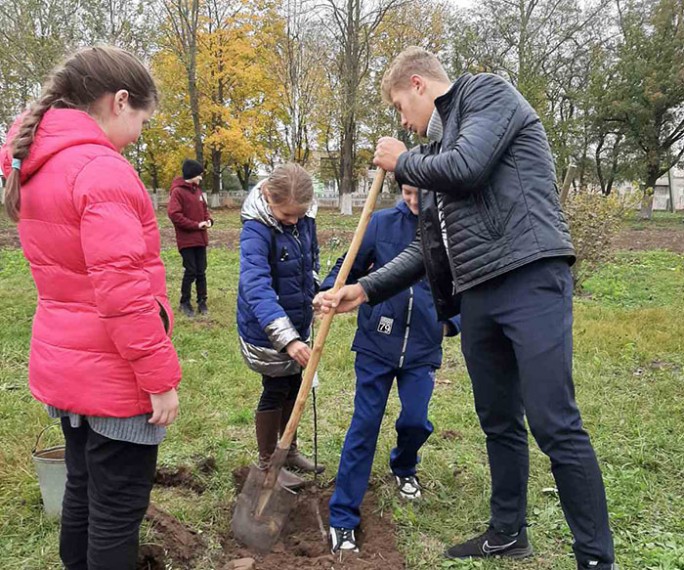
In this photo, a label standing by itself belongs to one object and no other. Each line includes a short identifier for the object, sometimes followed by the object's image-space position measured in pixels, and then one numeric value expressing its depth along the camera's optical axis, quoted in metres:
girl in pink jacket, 1.72
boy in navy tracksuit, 2.80
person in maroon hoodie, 7.08
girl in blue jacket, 2.85
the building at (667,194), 41.28
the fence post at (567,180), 7.21
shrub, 7.93
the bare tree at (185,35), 21.63
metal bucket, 2.72
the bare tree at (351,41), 23.95
